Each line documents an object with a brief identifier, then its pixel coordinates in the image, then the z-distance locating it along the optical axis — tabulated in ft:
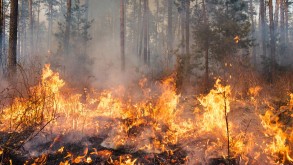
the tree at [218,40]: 41.68
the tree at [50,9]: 122.48
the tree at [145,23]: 71.72
